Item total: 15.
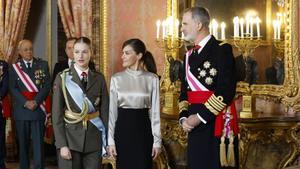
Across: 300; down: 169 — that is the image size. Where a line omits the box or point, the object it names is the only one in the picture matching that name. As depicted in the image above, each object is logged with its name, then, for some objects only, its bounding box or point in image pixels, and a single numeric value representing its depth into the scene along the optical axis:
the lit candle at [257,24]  9.13
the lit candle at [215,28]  9.58
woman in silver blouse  6.56
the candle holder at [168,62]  10.10
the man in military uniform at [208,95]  5.83
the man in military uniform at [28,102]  9.74
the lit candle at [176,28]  10.21
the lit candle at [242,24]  9.26
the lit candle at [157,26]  10.29
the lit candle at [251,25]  9.18
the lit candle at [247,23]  9.22
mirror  8.80
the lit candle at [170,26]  10.14
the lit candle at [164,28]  10.25
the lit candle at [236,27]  9.30
